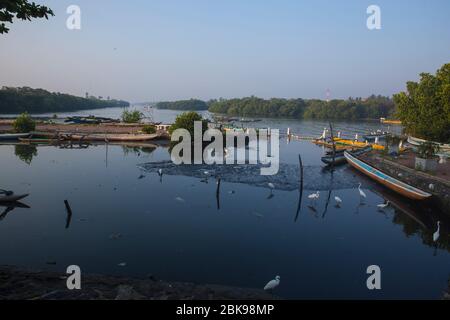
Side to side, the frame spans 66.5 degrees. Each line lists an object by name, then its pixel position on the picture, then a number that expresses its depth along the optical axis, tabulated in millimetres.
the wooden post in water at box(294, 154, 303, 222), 22066
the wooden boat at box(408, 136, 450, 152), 37844
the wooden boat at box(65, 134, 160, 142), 54291
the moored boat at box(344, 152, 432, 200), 24383
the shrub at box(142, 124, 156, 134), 57812
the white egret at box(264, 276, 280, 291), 12289
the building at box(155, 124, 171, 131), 64400
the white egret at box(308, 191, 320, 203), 23361
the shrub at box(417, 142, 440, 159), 28578
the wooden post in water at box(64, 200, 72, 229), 19412
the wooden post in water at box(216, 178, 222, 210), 24270
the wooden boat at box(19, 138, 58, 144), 50091
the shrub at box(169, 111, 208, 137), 48406
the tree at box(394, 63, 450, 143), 41750
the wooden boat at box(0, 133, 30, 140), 50491
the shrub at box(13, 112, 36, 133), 53250
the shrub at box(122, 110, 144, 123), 73025
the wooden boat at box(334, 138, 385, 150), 48250
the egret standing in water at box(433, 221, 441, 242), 17672
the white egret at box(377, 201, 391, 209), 23612
